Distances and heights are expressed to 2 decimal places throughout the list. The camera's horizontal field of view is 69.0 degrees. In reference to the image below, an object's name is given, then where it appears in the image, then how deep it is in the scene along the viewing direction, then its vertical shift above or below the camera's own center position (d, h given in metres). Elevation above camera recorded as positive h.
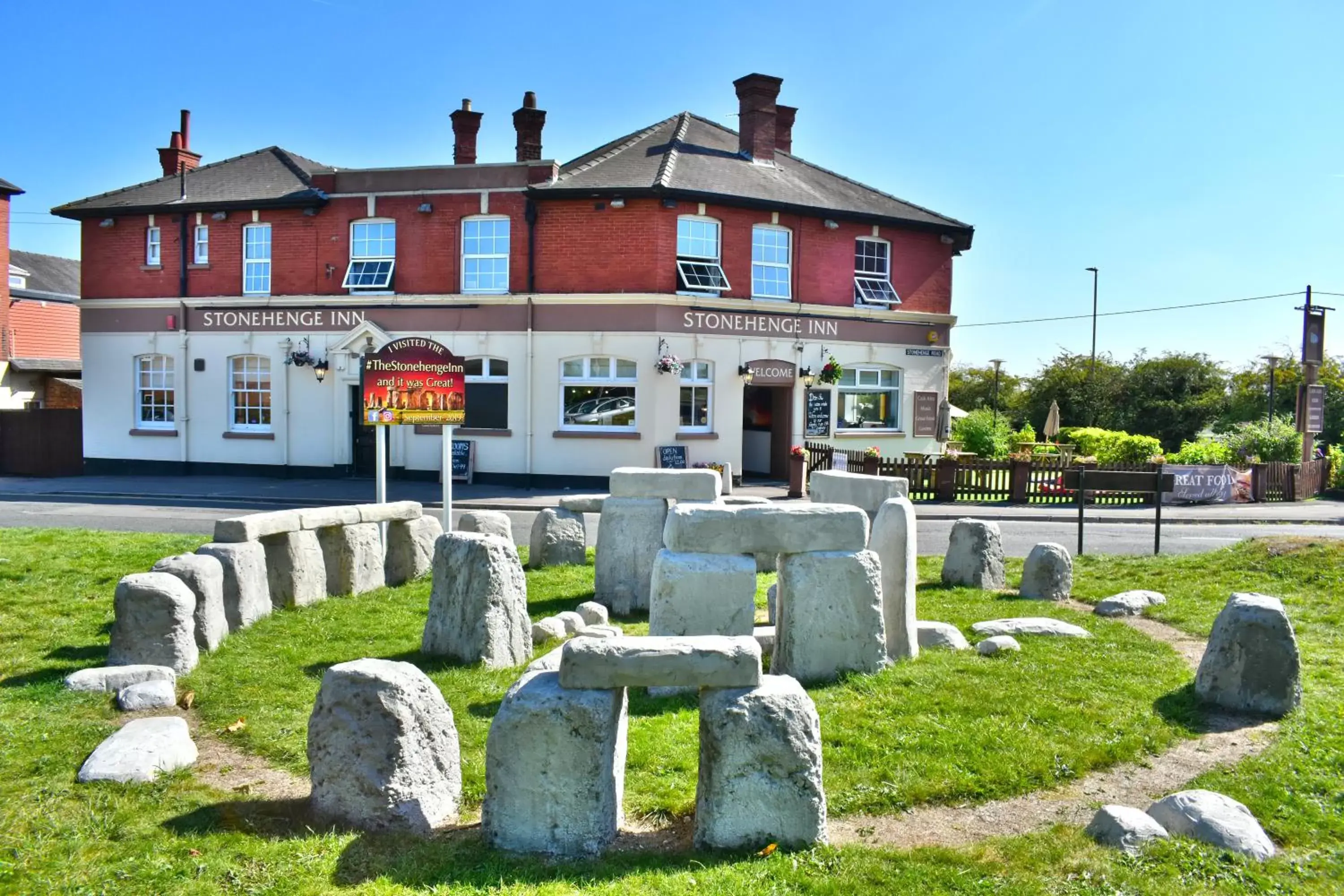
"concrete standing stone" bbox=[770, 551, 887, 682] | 6.84 -1.39
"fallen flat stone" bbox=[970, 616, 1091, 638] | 8.21 -1.78
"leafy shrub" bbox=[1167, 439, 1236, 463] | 24.77 -0.86
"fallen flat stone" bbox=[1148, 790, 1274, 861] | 4.43 -1.87
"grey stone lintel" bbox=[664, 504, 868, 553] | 6.78 -0.81
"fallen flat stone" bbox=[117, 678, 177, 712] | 6.29 -1.92
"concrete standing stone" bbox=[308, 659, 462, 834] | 4.68 -1.67
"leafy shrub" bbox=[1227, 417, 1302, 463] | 24.56 -0.57
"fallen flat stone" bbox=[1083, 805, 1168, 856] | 4.43 -1.88
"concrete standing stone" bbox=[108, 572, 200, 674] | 6.91 -1.58
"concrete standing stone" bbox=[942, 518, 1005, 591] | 10.70 -1.56
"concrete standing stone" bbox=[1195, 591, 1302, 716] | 6.35 -1.58
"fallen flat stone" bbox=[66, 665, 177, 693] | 6.52 -1.86
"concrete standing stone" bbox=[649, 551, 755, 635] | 6.79 -1.27
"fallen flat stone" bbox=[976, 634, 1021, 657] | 7.52 -1.77
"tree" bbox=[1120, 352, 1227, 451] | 37.66 +0.88
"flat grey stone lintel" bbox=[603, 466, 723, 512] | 9.48 -0.72
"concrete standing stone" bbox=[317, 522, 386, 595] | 9.66 -1.51
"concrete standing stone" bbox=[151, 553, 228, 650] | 7.50 -1.43
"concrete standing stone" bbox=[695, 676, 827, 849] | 4.41 -1.63
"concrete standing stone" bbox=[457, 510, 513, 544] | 10.77 -1.28
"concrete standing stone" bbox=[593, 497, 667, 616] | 9.48 -1.38
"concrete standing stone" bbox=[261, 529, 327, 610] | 8.98 -1.52
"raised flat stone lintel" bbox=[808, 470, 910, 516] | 8.94 -0.70
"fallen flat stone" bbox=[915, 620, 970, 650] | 7.84 -1.78
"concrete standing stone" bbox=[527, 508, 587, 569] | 11.41 -1.54
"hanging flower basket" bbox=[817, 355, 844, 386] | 22.50 +0.95
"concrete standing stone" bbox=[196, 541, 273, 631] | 8.13 -1.49
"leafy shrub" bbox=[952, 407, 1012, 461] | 26.33 -0.53
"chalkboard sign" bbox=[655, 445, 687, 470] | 21.38 -0.96
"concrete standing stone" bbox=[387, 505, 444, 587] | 10.49 -1.59
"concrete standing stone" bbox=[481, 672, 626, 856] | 4.34 -1.61
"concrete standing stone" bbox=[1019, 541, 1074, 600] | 10.05 -1.63
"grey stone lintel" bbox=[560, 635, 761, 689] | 4.41 -1.15
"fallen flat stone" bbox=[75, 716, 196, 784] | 5.10 -1.91
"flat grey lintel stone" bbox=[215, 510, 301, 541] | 8.40 -1.08
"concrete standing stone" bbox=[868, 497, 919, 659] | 7.46 -1.23
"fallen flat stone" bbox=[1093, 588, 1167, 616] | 9.34 -1.78
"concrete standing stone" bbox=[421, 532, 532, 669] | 7.29 -1.49
